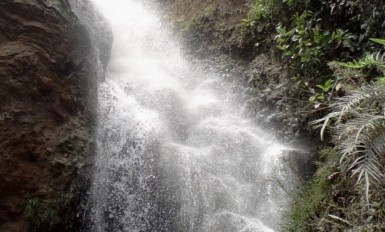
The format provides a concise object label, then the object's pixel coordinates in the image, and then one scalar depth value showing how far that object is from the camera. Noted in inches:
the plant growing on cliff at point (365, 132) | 134.3
